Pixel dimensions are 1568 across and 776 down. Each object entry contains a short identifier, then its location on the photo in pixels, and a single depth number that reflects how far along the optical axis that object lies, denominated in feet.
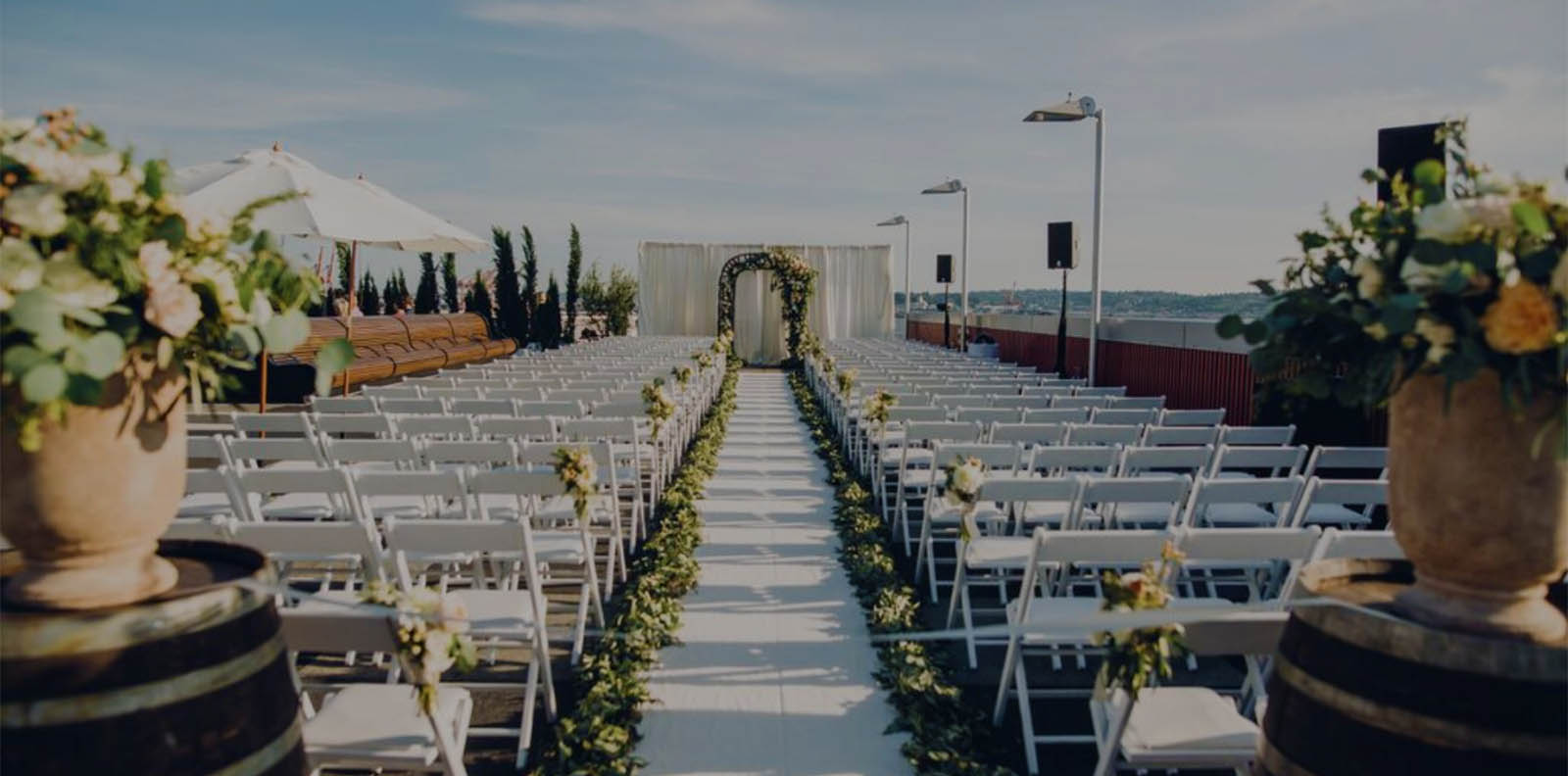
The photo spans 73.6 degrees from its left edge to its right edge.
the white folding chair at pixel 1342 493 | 14.42
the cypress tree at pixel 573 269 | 81.76
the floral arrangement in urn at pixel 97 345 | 5.32
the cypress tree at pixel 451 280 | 80.74
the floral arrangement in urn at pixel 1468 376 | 5.35
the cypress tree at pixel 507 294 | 71.56
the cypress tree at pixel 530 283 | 75.36
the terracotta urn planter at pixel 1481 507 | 5.60
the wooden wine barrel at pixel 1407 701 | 5.41
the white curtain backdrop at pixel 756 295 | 82.07
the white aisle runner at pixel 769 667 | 11.32
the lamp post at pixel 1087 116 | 36.40
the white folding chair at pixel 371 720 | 8.68
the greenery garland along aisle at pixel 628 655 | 10.92
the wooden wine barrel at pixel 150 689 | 5.27
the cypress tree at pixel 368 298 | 76.33
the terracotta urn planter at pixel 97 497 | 5.61
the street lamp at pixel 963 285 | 62.08
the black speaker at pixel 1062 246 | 43.29
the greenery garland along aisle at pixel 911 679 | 10.99
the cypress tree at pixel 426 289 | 80.12
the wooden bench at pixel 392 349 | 37.55
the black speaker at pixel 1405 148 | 18.35
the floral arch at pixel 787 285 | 73.67
